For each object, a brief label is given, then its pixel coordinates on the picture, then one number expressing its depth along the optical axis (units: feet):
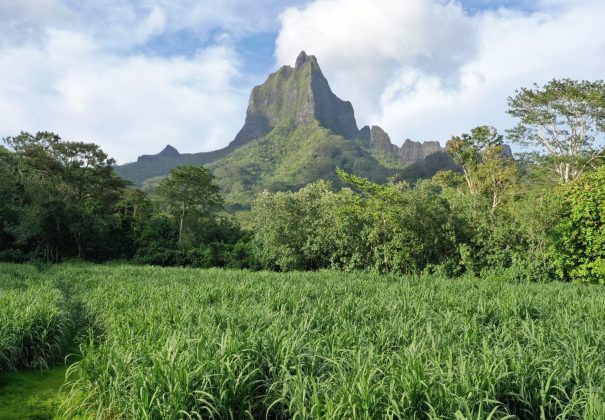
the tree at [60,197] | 90.84
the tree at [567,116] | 80.33
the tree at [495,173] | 92.12
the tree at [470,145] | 110.22
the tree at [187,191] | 100.42
